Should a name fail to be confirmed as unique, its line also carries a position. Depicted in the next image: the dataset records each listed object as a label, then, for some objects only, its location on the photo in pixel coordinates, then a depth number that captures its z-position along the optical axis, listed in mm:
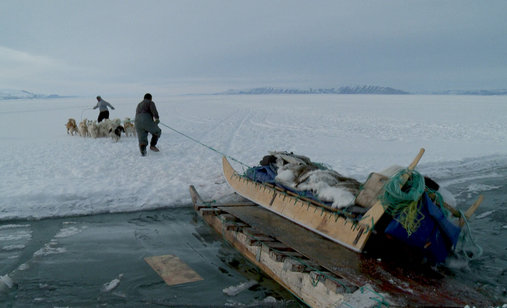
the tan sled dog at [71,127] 14355
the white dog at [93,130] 13180
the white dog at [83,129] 13477
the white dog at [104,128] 13234
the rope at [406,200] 3779
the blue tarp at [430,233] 3932
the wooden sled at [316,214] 4113
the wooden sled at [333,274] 3338
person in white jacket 14294
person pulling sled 9984
